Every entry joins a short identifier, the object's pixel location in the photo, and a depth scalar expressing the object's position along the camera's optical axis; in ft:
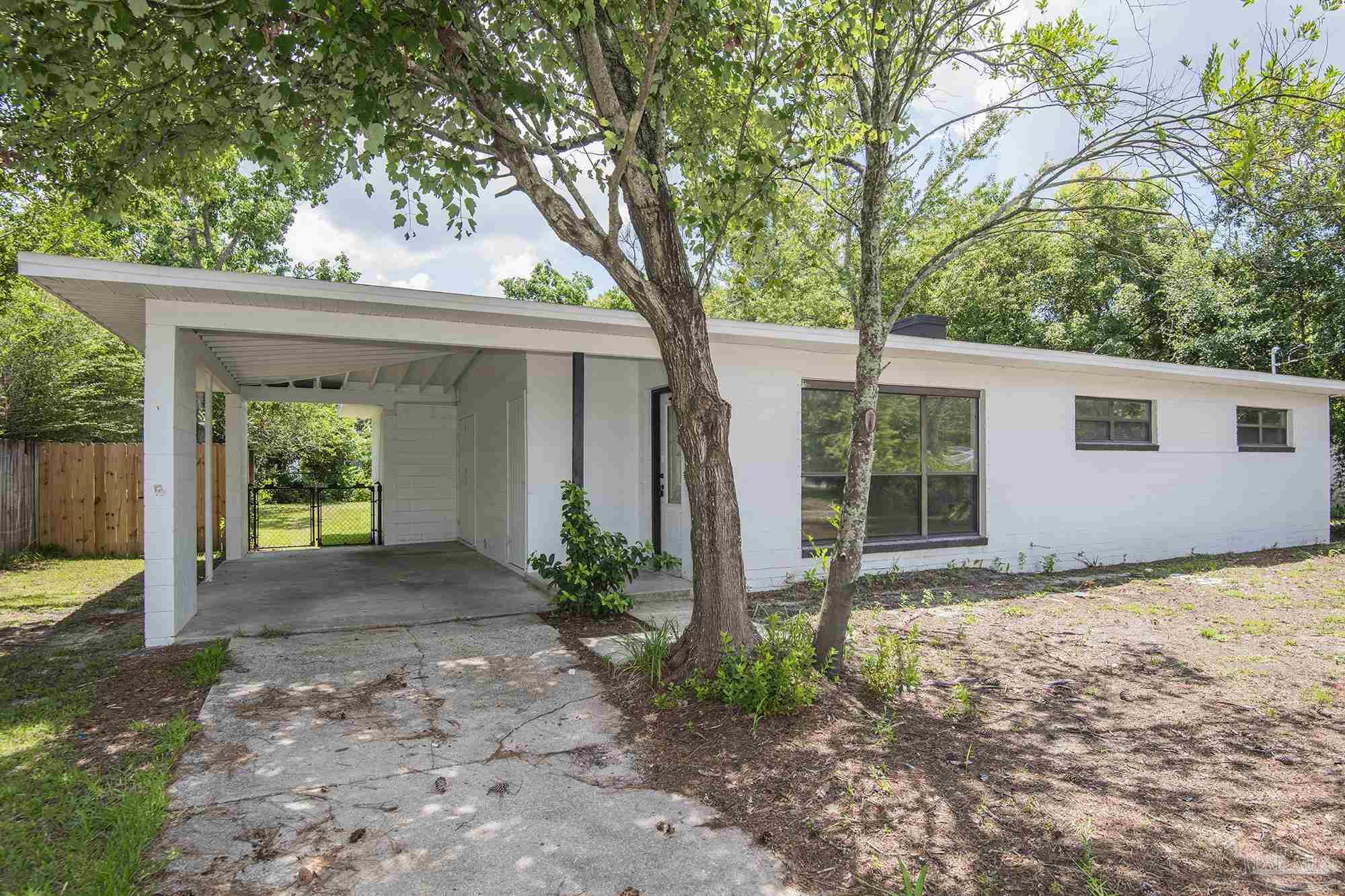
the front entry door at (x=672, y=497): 24.80
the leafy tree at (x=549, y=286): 105.29
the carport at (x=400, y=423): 17.28
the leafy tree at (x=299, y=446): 64.75
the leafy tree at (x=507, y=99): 12.34
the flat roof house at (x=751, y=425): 18.01
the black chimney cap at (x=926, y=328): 28.50
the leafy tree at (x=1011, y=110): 13.33
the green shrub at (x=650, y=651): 14.60
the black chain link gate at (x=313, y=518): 40.01
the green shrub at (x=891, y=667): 13.70
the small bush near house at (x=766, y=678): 12.69
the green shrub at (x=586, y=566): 20.02
